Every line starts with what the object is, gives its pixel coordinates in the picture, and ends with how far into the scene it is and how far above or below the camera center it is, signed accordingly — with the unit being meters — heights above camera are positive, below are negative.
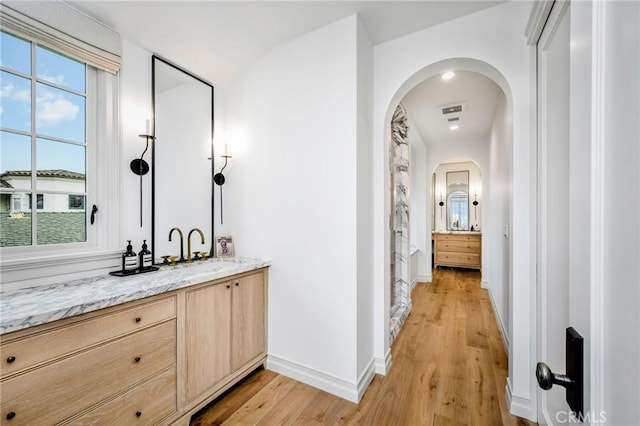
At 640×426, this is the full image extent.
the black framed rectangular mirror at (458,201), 6.79 +0.28
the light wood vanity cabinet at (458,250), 6.09 -0.85
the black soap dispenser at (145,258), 1.95 -0.33
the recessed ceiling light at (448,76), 2.89 +1.44
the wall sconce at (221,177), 2.65 +0.33
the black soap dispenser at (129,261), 1.86 -0.33
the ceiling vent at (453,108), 3.71 +1.43
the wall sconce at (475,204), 6.66 +0.18
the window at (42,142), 1.57 +0.43
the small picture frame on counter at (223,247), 2.56 -0.33
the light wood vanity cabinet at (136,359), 1.13 -0.76
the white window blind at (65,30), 1.51 +1.08
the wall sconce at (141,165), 2.05 +0.35
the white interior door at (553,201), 1.36 +0.06
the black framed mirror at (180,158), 2.21 +0.46
